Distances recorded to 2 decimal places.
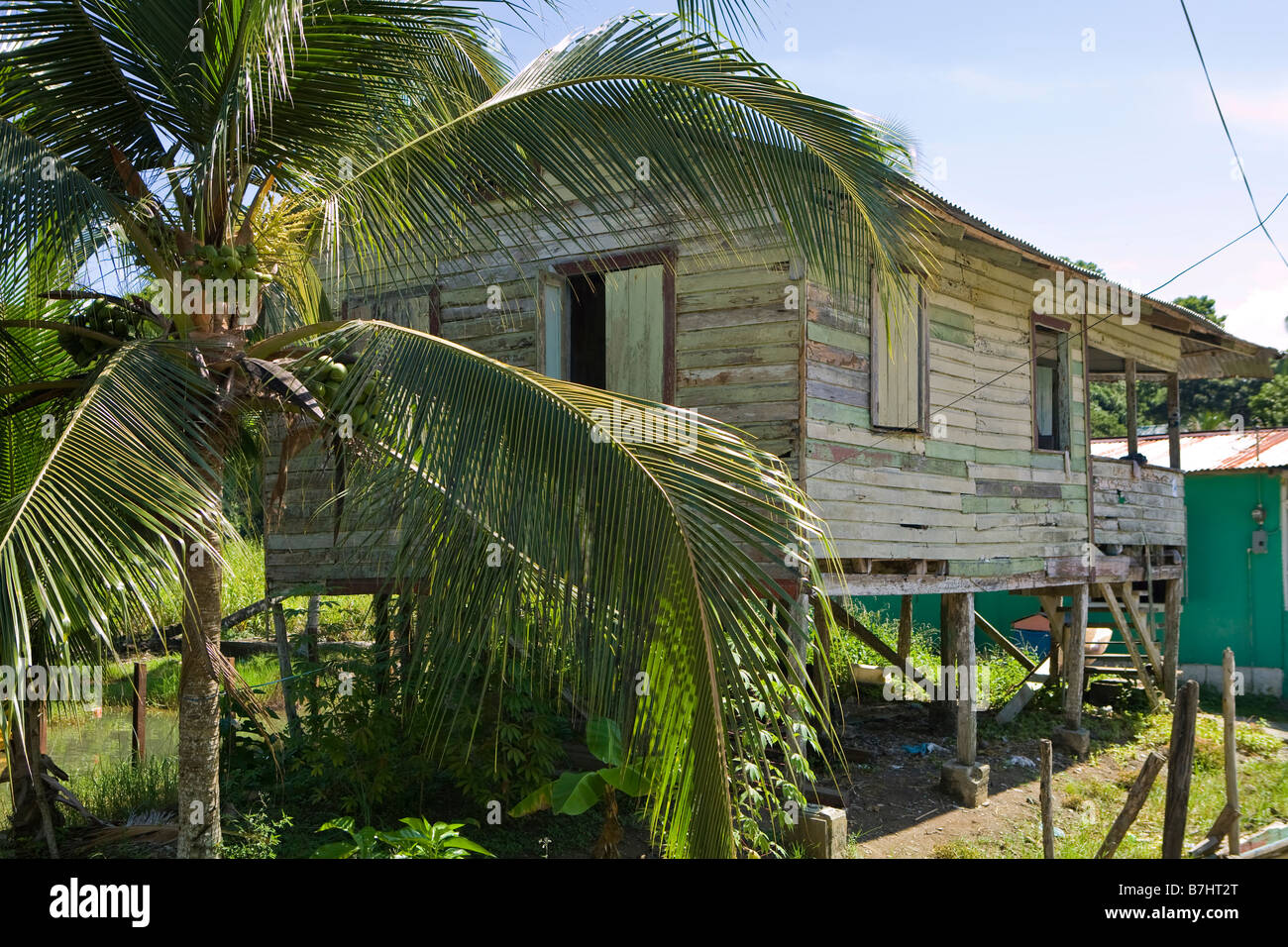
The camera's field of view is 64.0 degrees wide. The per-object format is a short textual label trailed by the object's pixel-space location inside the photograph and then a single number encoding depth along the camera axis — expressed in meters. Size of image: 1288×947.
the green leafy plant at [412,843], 5.46
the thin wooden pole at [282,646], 9.88
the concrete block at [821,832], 6.78
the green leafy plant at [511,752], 7.56
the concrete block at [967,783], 9.29
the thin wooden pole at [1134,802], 5.56
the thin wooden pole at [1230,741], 5.64
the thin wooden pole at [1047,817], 5.89
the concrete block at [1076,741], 11.34
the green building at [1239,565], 15.73
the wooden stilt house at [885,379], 8.16
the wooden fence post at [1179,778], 5.22
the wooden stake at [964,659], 9.70
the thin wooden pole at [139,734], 8.52
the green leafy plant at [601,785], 6.57
